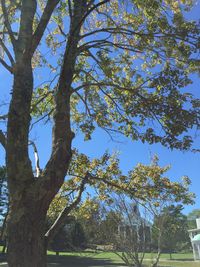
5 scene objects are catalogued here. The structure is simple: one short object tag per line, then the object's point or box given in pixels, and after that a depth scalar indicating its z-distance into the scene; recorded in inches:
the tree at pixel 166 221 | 328.5
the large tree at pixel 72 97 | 115.1
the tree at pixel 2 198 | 1246.5
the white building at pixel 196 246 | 1061.4
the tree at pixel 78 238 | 778.3
